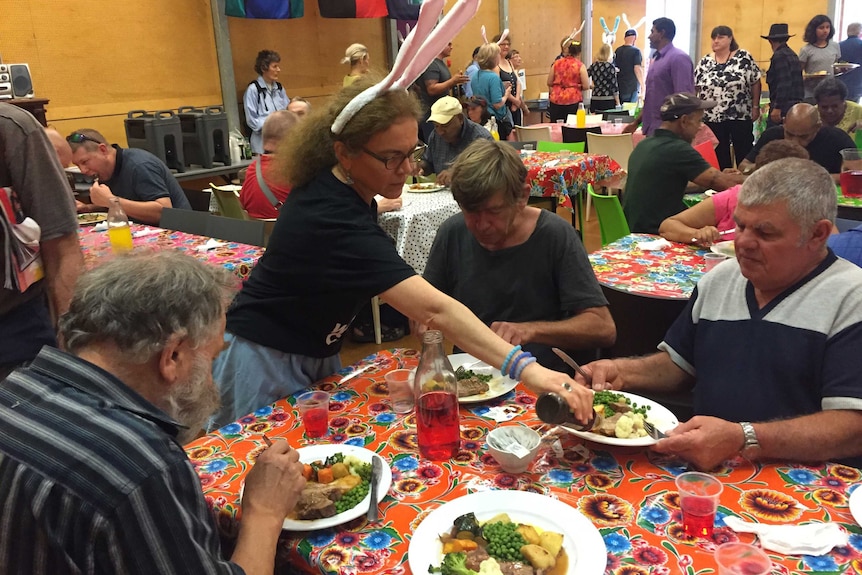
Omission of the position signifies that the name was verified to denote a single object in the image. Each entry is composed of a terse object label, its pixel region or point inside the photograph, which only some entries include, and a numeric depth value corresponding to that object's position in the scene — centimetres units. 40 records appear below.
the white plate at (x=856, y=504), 116
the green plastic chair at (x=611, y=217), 375
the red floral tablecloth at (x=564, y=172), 539
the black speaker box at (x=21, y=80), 512
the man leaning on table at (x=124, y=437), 93
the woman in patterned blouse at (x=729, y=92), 658
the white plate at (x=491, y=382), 169
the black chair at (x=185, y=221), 378
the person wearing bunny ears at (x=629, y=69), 1067
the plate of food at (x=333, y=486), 125
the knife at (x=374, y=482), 125
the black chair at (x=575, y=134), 790
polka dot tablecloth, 420
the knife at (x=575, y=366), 154
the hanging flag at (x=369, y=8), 783
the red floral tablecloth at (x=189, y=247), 312
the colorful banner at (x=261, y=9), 696
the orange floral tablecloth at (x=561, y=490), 113
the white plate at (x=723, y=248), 281
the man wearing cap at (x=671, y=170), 387
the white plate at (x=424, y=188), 483
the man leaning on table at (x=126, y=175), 401
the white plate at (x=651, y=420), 139
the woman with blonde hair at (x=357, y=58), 671
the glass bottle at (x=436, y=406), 146
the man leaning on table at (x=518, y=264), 214
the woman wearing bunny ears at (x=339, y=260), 161
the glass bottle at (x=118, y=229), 331
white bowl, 136
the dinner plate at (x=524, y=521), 111
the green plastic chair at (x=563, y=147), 656
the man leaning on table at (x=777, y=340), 137
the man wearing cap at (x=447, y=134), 514
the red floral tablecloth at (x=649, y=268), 255
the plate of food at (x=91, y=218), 403
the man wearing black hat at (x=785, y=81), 683
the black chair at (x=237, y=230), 349
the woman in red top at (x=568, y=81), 869
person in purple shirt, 650
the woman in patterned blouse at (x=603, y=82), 954
